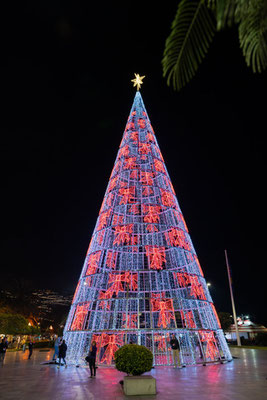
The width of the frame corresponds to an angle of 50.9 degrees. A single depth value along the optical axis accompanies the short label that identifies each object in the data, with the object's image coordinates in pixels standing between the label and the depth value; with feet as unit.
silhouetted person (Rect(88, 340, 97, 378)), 34.04
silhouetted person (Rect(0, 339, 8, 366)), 53.34
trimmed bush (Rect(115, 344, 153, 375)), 26.53
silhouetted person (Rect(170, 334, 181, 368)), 41.27
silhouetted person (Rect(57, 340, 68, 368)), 43.26
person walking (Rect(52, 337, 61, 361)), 47.19
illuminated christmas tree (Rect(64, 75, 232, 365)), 46.47
